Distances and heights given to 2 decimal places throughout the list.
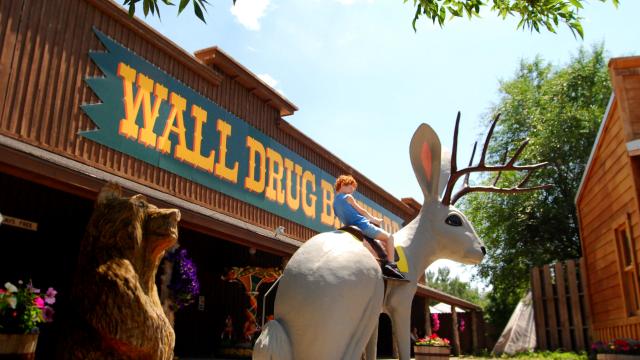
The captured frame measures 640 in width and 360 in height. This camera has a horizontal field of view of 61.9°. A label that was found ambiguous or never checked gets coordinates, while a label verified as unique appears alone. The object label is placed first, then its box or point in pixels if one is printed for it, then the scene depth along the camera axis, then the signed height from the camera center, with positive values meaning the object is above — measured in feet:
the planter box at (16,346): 13.46 -0.40
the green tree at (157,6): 10.57 +6.59
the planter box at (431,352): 27.17 -0.84
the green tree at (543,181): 76.07 +21.29
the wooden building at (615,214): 28.12 +7.34
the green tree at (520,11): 14.83 +8.85
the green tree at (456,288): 222.05 +19.75
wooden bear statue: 14.83 +1.28
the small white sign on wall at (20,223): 23.39 +4.60
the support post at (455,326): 61.91 +1.06
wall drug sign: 26.58 +11.09
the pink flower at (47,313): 15.31 +0.48
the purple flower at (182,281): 25.09 +2.31
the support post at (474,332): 76.29 +0.50
